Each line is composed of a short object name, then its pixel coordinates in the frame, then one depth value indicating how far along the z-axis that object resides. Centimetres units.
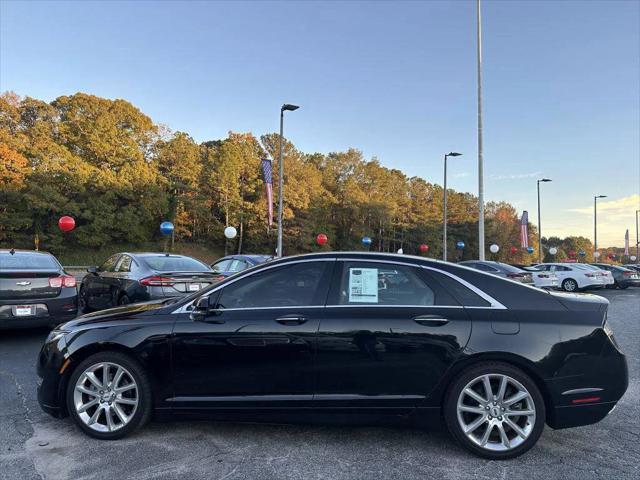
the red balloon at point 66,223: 2577
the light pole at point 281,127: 1896
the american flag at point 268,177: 2192
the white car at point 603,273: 2067
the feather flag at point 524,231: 3234
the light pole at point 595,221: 4762
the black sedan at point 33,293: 647
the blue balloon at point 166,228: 2881
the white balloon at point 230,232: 2482
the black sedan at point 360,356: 332
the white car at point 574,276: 2047
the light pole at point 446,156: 2852
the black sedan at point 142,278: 730
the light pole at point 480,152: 1981
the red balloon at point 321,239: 2987
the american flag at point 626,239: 5750
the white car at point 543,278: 1672
